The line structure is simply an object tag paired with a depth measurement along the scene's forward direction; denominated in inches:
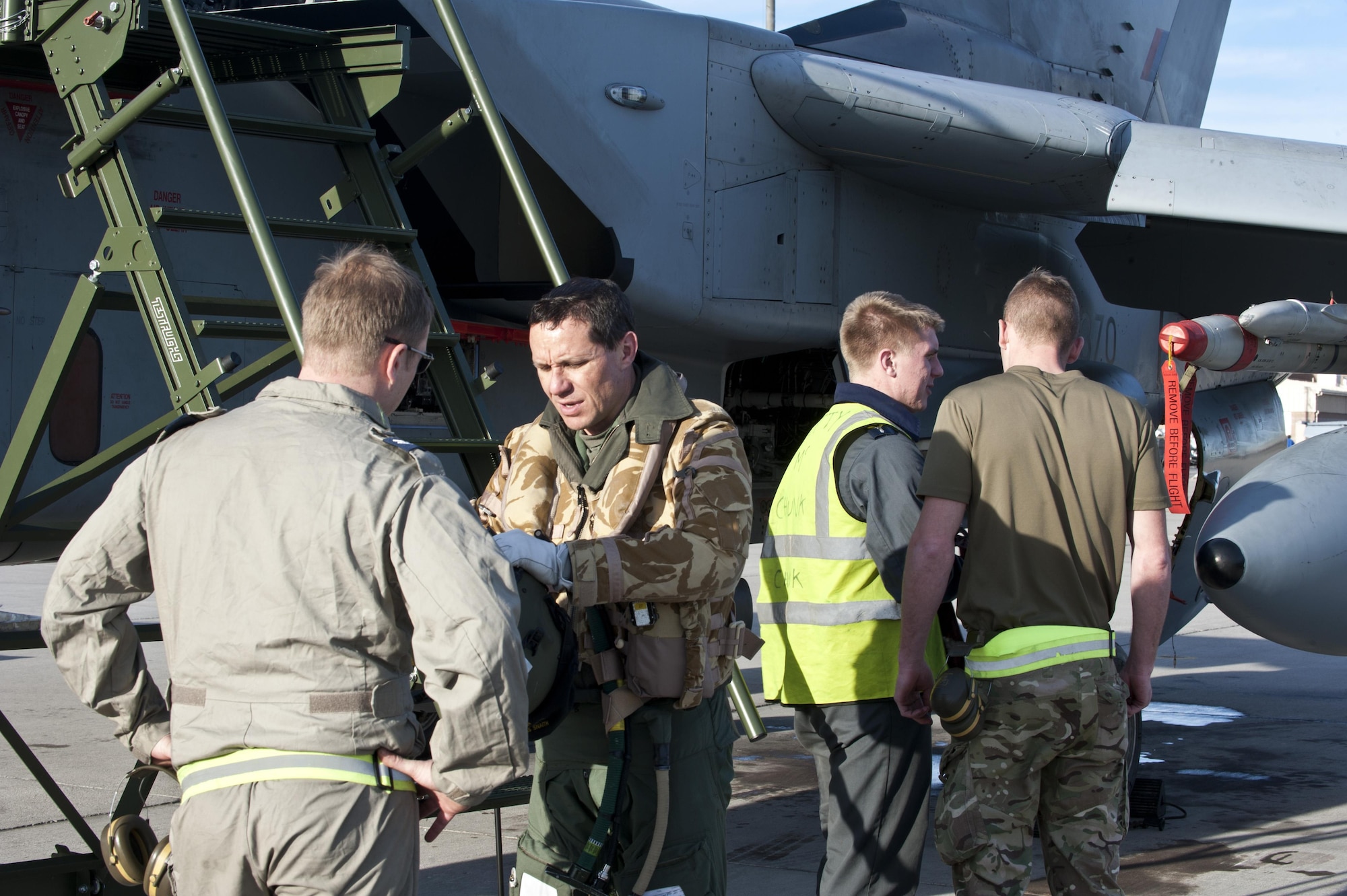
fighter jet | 181.7
